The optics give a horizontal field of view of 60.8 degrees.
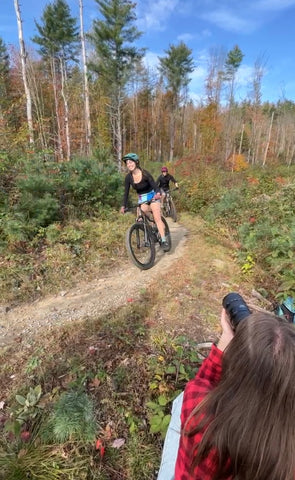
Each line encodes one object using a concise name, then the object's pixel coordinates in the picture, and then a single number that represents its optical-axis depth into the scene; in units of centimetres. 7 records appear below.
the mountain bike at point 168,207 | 870
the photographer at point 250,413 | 76
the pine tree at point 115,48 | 1816
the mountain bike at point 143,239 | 453
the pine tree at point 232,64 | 2820
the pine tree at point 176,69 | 2656
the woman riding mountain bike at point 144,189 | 459
